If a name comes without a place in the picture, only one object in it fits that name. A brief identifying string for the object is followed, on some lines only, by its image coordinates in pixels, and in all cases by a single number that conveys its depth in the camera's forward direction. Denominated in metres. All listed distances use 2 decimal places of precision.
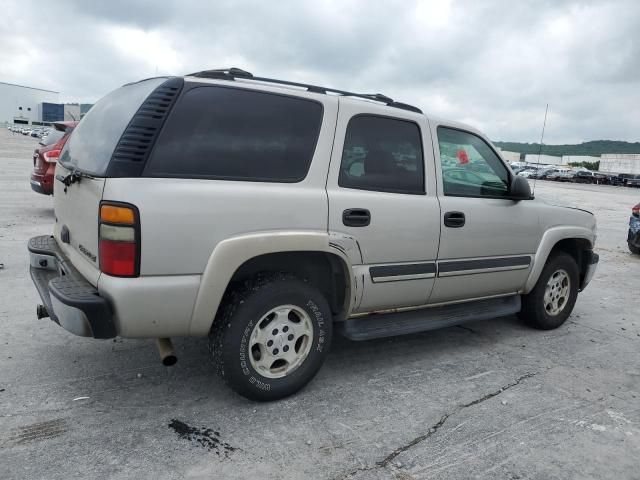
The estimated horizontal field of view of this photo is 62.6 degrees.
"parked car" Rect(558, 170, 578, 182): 49.50
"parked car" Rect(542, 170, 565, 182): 49.75
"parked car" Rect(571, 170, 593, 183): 49.28
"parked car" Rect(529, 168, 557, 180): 50.66
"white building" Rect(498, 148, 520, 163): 90.62
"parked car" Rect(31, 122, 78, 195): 8.72
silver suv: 2.68
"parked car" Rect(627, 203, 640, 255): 9.23
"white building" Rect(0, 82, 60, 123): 142.12
